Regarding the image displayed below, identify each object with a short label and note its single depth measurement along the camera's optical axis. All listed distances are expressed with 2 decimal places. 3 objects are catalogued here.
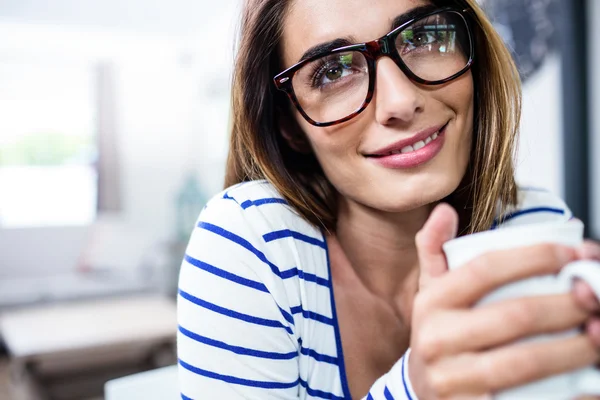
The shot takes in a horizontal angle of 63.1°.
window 3.66
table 2.39
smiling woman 0.68
